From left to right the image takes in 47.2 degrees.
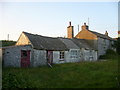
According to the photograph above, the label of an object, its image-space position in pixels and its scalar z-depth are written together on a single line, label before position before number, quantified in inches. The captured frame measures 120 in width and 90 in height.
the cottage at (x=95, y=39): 1348.4
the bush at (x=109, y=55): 1310.3
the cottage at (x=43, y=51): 732.7
